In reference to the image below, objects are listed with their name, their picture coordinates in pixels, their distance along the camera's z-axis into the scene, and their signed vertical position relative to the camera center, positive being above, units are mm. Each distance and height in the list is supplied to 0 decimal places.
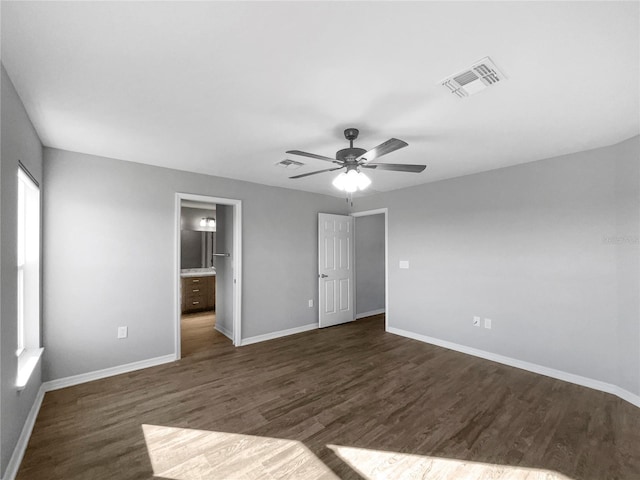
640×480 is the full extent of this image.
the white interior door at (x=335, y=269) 4887 -474
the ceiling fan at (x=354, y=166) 2301 +652
